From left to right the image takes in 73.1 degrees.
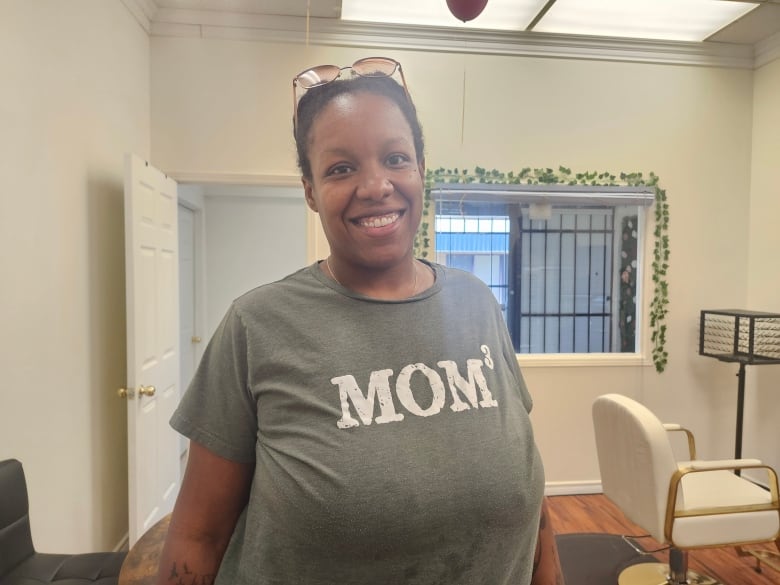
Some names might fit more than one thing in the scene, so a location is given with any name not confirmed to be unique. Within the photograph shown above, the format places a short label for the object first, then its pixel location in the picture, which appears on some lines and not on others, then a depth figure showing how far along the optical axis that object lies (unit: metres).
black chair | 1.46
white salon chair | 1.87
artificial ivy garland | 2.89
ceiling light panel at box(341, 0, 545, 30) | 2.53
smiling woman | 0.56
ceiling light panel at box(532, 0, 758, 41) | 2.60
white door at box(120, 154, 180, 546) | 2.17
